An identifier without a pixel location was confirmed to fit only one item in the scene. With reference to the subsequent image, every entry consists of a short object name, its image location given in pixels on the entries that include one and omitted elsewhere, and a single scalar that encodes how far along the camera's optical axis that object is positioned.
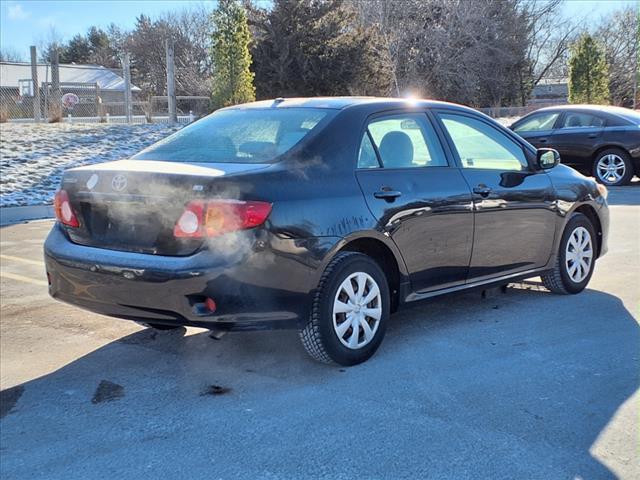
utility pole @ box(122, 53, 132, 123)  22.50
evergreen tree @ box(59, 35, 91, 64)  74.00
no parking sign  30.12
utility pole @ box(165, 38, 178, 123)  19.66
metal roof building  51.25
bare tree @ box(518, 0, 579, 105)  40.81
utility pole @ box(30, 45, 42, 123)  20.39
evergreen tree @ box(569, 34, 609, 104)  25.50
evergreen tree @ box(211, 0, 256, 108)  19.50
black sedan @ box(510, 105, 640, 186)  12.91
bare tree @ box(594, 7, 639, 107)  37.03
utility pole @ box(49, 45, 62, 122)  20.42
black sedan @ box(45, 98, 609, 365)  3.77
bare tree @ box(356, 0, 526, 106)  35.12
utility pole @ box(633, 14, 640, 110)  32.66
